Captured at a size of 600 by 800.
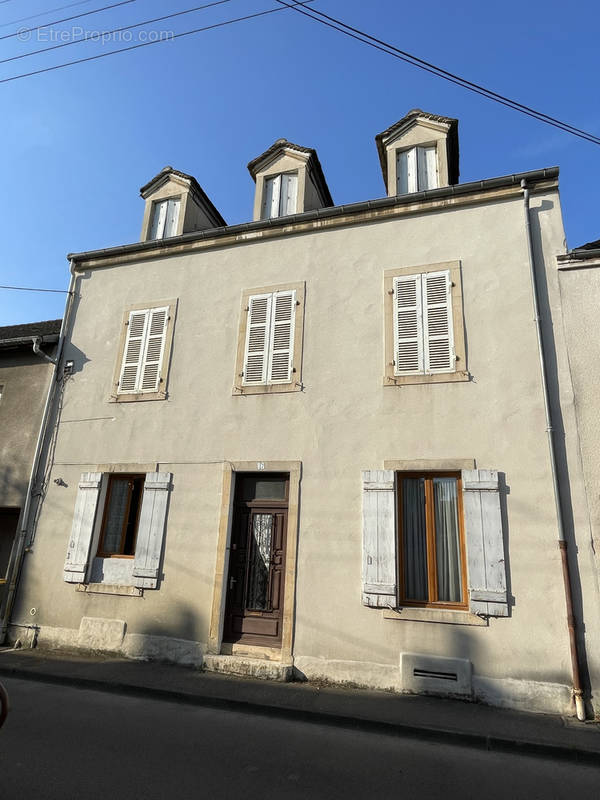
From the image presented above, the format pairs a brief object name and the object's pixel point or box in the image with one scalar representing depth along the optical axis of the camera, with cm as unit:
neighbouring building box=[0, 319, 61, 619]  812
